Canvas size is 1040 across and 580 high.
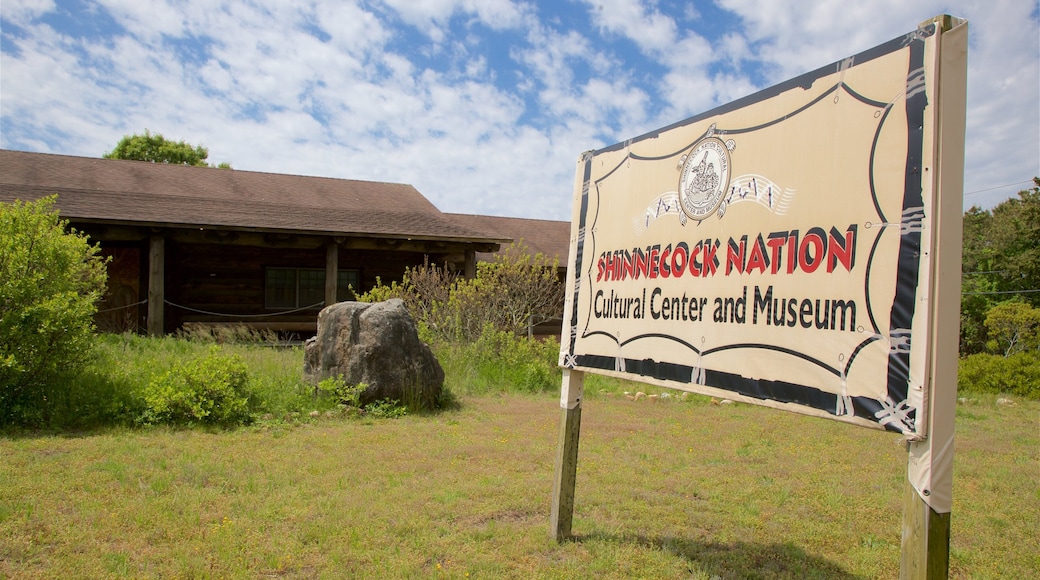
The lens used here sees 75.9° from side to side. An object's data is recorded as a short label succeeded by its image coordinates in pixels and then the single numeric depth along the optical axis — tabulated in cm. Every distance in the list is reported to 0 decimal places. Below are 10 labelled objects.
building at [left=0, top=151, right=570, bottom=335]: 1308
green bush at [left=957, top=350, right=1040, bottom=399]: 1252
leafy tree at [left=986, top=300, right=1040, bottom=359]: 1592
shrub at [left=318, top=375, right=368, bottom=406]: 742
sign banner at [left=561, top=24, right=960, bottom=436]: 221
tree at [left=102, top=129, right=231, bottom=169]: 3397
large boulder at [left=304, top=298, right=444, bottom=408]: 761
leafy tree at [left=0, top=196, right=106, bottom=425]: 609
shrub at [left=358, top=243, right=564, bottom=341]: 1168
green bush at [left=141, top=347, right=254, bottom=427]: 639
